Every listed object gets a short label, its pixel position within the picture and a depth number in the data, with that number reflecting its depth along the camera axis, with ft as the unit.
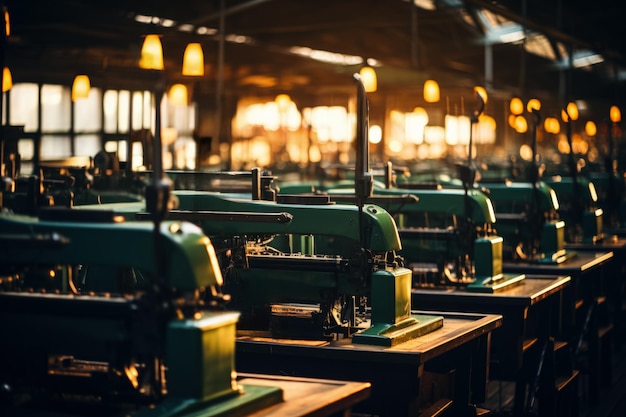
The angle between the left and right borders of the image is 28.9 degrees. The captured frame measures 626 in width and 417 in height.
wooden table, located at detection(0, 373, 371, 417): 9.59
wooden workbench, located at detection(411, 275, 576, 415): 17.54
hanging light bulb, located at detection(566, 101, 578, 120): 37.13
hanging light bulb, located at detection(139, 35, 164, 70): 20.67
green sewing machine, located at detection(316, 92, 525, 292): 18.47
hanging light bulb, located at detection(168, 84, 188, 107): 30.73
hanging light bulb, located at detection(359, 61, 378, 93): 29.25
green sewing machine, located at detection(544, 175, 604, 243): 26.45
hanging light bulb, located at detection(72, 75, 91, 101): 26.02
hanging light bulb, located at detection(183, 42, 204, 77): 22.72
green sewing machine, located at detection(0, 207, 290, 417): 9.61
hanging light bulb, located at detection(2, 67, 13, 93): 15.21
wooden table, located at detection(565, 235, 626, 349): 25.75
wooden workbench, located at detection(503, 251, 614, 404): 21.47
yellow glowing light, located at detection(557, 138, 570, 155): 76.76
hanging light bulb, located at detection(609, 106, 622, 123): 33.80
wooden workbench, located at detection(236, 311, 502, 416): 13.14
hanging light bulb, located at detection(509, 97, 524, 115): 35.94
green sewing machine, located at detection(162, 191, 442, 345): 13.89
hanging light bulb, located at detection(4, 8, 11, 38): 10.64
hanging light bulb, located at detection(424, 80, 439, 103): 31.57
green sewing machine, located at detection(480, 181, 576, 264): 22.20
